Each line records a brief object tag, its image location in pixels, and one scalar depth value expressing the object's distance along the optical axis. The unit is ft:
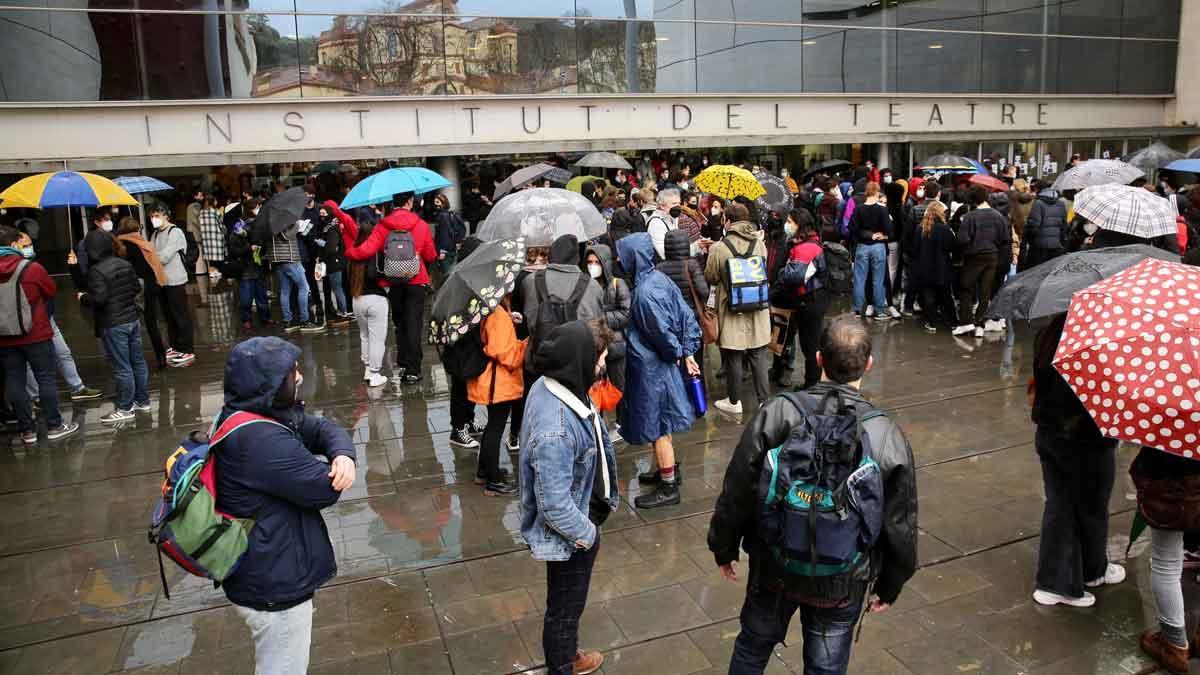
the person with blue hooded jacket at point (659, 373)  18.99
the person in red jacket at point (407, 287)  27.55
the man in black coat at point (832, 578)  9.59
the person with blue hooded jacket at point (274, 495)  9.99
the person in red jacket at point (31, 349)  23.70
